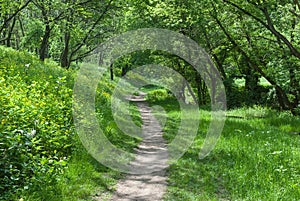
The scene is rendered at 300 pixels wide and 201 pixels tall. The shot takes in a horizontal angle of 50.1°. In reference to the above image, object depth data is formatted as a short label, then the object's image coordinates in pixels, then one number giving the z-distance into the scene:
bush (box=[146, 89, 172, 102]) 33.26
